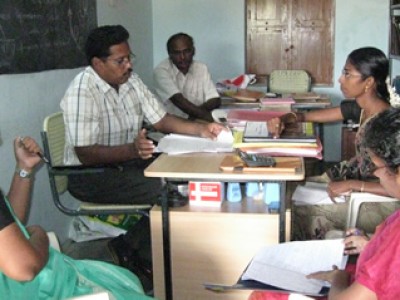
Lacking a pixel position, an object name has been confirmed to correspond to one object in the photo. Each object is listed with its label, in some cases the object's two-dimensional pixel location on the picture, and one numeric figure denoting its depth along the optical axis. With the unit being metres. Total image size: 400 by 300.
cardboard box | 2.00
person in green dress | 1.09
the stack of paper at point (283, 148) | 1.96
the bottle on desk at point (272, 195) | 2.00
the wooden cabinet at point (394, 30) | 4.61
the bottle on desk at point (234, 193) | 2.05
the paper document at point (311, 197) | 2.28
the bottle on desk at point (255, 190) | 2.09
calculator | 1.84
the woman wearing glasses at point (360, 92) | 2.29
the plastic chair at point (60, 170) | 2.29
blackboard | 2.47
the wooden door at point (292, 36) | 5.22
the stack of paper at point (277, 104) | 3.48
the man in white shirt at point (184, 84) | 4.02
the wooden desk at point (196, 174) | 1.80
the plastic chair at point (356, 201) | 2.15
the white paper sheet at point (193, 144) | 2.13
